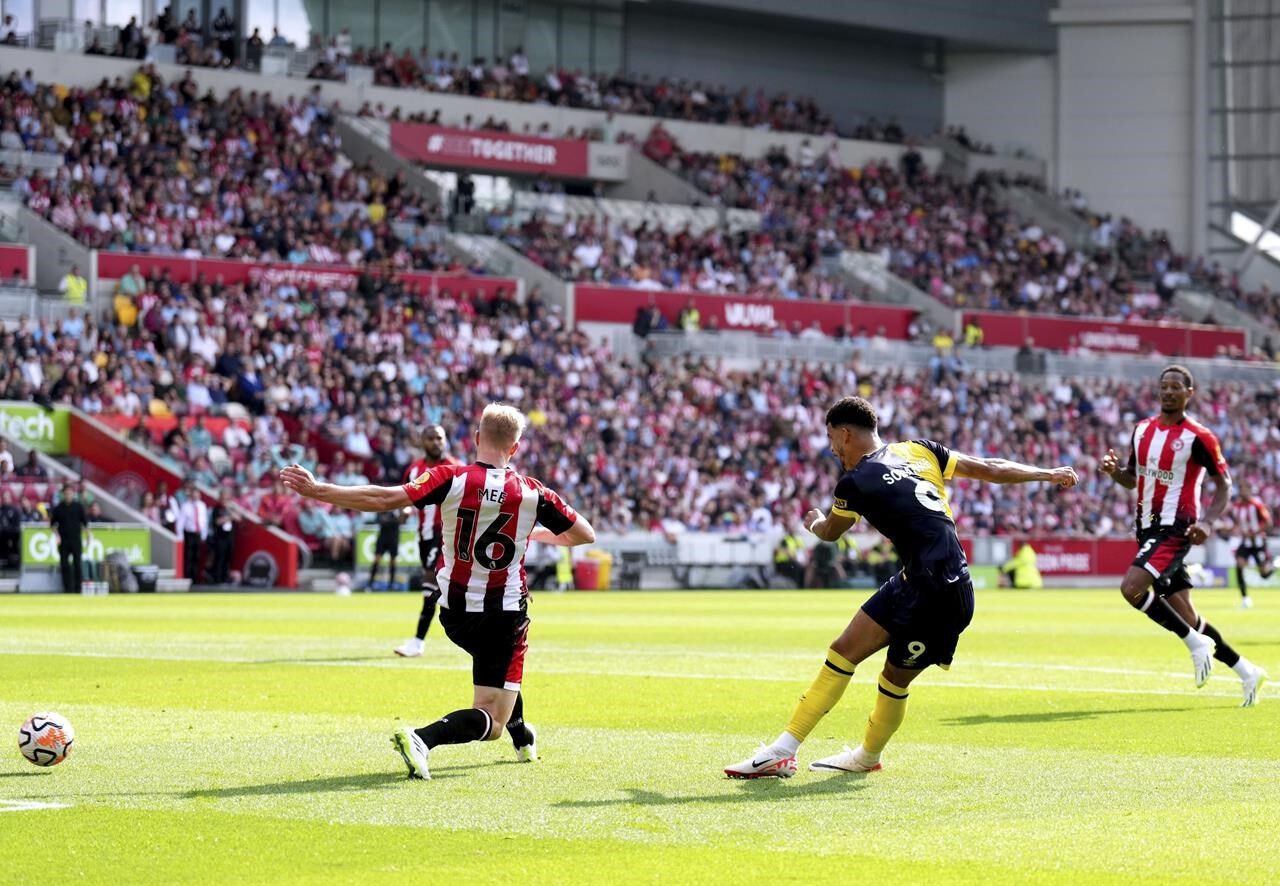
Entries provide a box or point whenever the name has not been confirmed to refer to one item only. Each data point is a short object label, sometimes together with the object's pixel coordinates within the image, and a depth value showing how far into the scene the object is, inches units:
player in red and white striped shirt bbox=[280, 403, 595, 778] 398.3
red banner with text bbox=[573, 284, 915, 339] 2098.9
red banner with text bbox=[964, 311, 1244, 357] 2431.1
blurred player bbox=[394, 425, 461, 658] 735.1
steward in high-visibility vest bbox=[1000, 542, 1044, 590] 1849.2
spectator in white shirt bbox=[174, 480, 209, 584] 1464.1
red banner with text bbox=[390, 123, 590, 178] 2289.6
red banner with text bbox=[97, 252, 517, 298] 1739.7
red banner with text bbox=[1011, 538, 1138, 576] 1966.2
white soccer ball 399.2
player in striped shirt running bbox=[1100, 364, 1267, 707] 583.5
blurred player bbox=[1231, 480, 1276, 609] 1546.4
